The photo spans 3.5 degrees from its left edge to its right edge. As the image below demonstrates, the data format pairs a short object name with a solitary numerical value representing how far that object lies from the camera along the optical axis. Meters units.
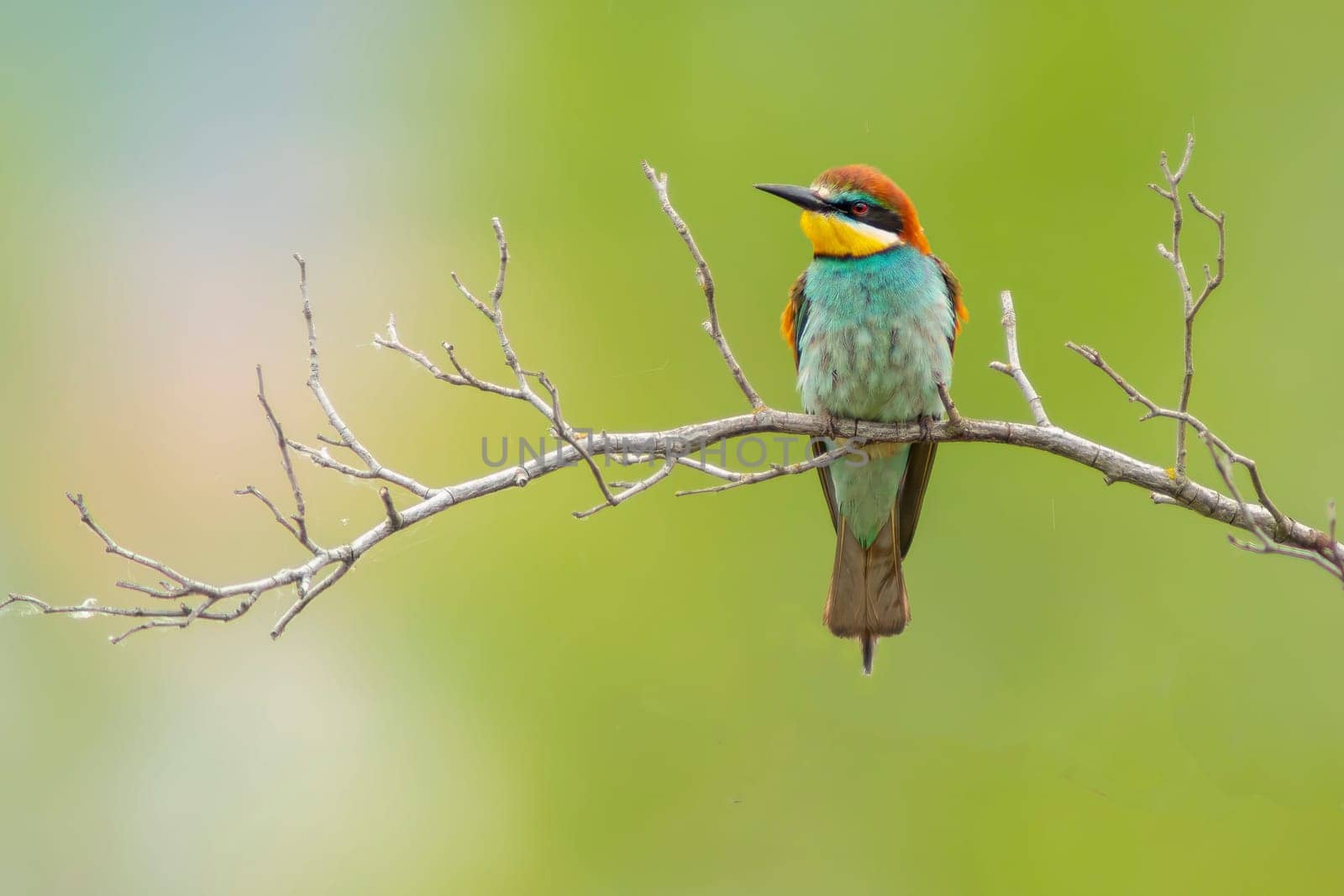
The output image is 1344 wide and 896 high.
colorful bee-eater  8.38
